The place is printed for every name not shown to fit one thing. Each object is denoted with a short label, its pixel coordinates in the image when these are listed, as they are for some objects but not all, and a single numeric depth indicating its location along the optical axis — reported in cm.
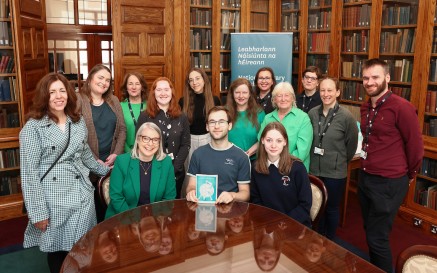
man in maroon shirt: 261
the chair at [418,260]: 165
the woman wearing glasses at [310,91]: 418
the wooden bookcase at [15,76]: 402
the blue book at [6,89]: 414
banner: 563
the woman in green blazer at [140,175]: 265
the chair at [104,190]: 274
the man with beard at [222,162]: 280
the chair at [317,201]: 259
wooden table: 174
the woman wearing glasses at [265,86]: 412
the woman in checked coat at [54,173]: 237
